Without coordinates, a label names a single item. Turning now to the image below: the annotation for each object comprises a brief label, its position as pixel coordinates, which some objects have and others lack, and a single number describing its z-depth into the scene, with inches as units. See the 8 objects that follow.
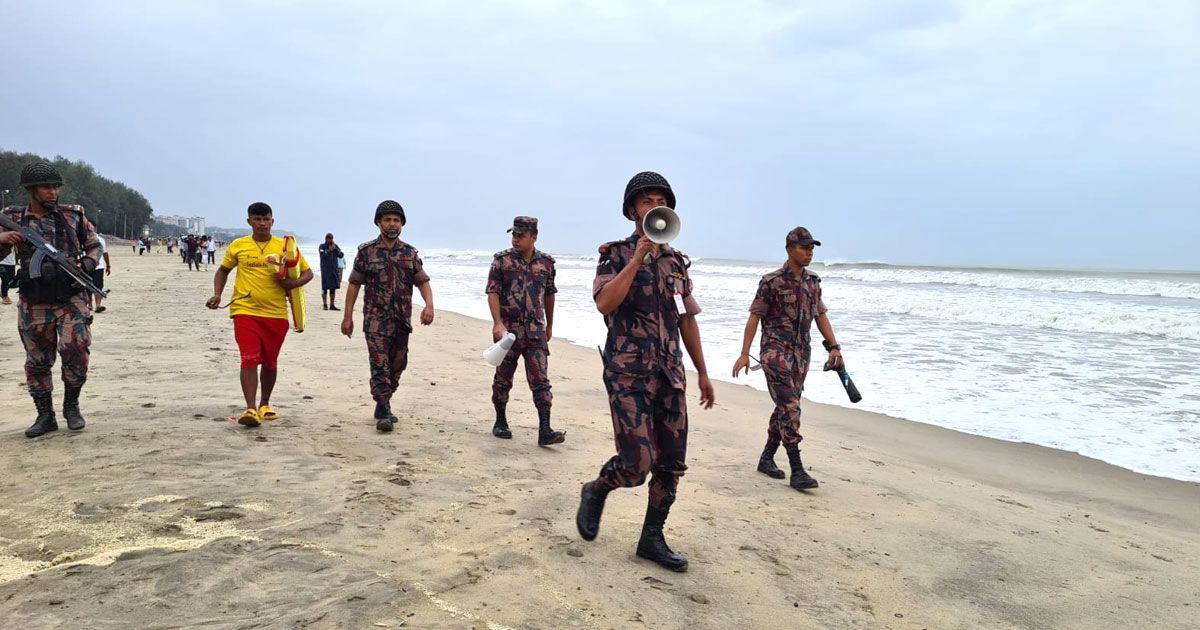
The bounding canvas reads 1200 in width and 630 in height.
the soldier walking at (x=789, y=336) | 207.3
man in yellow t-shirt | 222.5
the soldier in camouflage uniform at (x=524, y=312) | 239.9
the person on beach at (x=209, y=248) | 1504.4
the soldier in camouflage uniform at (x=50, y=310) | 199.6
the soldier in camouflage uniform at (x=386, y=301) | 241.8
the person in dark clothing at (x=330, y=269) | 629.9
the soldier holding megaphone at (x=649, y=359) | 133.6
